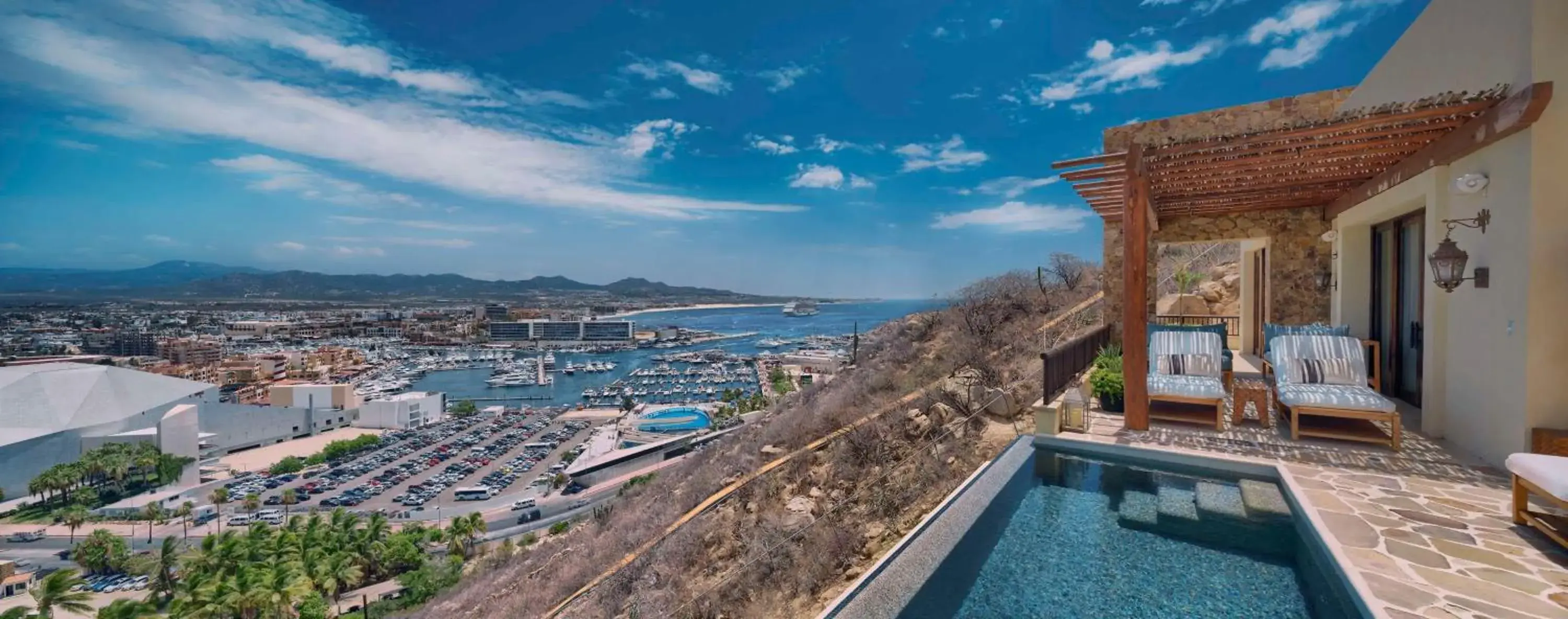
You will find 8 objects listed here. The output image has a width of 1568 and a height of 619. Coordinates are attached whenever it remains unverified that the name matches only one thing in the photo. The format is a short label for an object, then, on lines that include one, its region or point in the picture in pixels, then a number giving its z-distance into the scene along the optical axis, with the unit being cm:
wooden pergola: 374
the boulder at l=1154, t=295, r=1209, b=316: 1355
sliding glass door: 534
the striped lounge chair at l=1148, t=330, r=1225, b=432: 494
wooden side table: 493
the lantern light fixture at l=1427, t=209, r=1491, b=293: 386
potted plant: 552
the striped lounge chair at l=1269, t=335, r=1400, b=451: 436
